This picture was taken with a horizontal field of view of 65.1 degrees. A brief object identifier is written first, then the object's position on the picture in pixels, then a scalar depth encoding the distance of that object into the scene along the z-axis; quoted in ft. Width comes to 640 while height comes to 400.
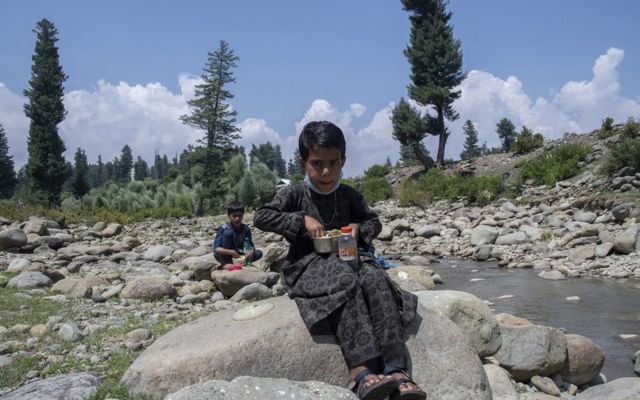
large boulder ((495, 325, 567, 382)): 14.65
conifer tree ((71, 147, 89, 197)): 151.23
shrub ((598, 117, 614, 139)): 77.88
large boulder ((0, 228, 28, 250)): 40.27
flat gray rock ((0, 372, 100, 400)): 9.98
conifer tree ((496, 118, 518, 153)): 183.62
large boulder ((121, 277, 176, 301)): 22.82
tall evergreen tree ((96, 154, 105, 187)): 390.21
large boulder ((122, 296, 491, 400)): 9.88
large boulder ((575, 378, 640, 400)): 11.46
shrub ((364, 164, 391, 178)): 114.01
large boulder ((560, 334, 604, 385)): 15.42
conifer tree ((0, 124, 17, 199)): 166.81
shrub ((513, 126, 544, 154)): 93.76
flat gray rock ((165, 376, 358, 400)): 8.02
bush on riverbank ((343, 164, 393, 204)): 89.20
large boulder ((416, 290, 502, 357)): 14.53
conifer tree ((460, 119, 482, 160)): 222.89
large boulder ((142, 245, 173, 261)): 40.74
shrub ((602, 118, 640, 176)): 50.06
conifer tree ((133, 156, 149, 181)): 359.17
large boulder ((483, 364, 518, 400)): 12.69
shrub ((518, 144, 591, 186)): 64.54
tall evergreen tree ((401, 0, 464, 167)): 103.96
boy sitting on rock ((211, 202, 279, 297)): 24.38
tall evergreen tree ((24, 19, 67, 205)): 117.50
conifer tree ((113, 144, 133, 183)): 331.57
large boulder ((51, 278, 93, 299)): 23.26
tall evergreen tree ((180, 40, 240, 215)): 99.30
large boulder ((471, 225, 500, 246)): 45.60
